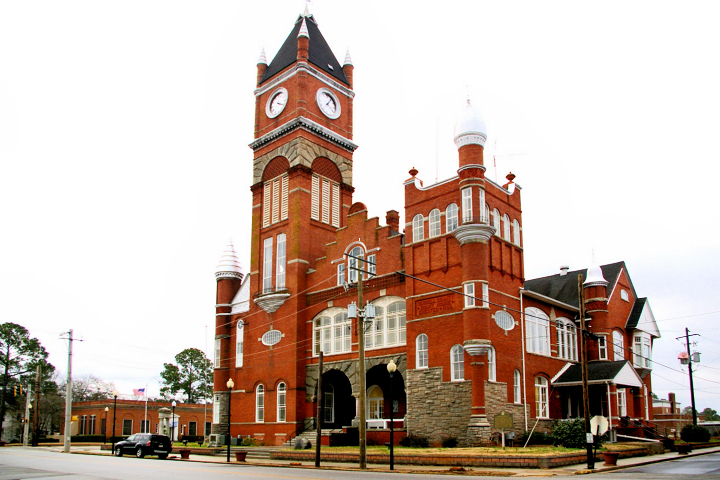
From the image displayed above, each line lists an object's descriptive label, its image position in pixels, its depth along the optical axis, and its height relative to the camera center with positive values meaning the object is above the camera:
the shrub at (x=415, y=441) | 34.75 -4.21
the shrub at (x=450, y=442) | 33.66 -4.08
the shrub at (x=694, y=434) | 42.50 -4.67
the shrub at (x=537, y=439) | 34.75 -4.09
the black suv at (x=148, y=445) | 38.50 -4.88
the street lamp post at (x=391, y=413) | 25.80 -2.09
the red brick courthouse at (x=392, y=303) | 35.38 +3.76
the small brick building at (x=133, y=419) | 76.44 -6.67
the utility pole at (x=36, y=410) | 64.71 -4.76
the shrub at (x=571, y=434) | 31.23 -3.46
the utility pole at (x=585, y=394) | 24.67 -1.34
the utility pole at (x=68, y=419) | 47.81 -4.13
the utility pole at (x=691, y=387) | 46.84 -1.82
